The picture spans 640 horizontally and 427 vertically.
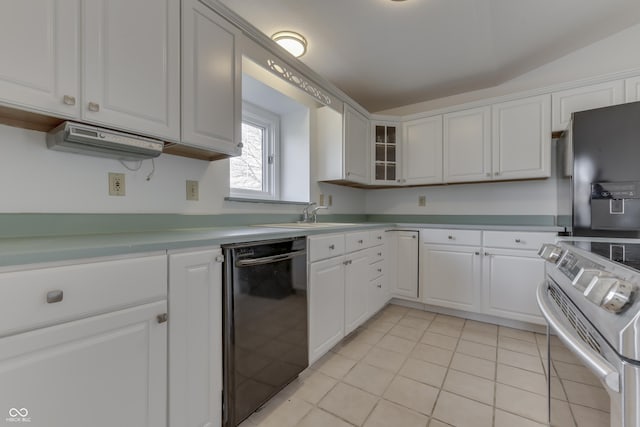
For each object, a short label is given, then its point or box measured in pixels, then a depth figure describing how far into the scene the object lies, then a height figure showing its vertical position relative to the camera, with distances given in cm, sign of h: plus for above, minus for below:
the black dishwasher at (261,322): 117 -51
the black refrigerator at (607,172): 172 +26
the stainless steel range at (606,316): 47 -22
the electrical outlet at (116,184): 134 +14
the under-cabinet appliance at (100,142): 105 +29
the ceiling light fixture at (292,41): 205 +128
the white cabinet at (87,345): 69 -37
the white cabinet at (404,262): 275 -49
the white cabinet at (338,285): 169 -50
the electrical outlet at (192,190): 166 +14
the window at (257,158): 226 +48
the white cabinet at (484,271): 227 -50
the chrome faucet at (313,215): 258 -2
